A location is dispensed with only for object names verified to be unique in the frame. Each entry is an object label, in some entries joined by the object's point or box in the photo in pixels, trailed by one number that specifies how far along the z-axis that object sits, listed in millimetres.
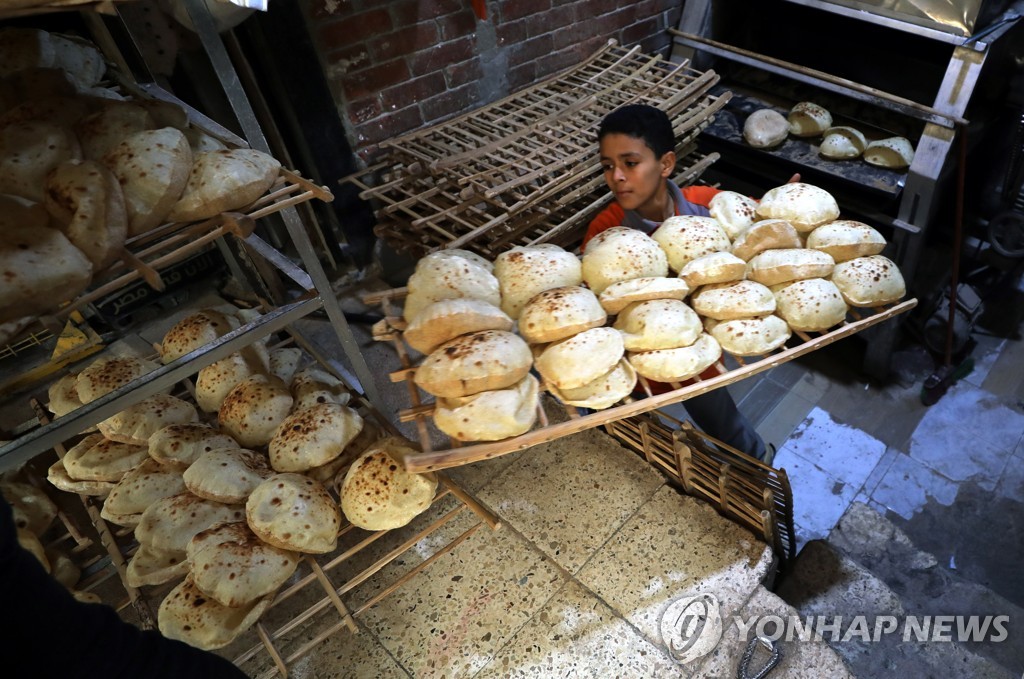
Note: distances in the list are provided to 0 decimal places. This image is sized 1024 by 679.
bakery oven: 3047
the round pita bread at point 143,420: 2023
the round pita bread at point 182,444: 1911
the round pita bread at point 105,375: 2020
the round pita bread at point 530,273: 1724
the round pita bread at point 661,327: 1598
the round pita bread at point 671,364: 1582
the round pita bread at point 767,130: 3707
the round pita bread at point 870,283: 1782
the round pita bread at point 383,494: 1747
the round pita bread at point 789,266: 1765
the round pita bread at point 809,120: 3717
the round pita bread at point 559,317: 1559
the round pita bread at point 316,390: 2084
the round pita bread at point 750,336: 1657
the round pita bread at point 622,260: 1762
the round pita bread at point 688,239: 1844
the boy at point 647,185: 2445
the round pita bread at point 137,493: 1861
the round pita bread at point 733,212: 2002
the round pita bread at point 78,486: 2053
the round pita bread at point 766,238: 1838
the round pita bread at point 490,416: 1448
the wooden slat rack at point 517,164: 2836
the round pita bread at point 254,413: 2020
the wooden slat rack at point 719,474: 1859
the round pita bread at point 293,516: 1646
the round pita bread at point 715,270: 1728
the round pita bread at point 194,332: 2057
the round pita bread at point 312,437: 1841
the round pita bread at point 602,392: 1565
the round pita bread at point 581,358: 1526
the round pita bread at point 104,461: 2023
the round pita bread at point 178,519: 1720
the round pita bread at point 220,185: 1461
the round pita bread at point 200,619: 1565
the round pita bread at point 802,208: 1916
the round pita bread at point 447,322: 1523
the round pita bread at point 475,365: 1447
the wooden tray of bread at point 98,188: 1267
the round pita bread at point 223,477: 1758
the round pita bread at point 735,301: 1684
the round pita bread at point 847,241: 1850
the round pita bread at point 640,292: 1661
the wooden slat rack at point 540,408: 1448
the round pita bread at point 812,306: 1701
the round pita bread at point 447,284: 1660
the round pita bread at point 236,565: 1576
